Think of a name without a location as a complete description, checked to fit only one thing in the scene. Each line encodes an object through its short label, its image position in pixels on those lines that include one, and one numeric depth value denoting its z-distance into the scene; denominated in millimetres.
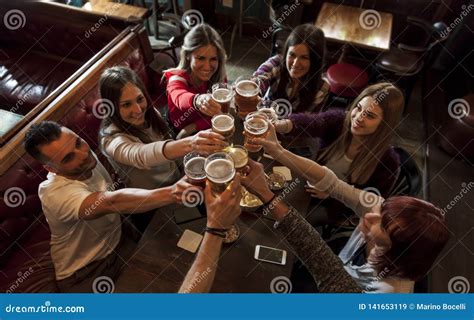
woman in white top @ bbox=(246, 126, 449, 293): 1464
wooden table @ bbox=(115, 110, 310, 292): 1659
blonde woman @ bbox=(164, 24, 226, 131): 2494
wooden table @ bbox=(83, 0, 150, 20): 4207
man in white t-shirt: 1710
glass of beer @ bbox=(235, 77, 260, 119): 2062
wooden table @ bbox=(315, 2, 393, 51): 3838
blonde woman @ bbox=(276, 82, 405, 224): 2133
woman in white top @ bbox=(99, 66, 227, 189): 1889
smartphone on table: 1768
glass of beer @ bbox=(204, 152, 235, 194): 1447
